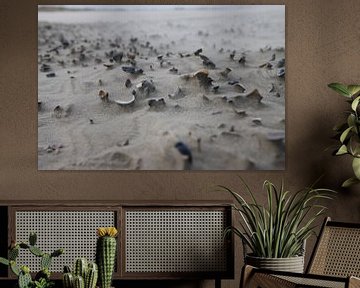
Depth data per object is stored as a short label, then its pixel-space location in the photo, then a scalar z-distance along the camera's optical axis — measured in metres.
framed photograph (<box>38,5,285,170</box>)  5.82
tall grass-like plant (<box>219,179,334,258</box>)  5.08
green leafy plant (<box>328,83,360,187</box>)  5.42
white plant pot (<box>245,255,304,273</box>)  5.00
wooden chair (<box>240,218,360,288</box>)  4.66
